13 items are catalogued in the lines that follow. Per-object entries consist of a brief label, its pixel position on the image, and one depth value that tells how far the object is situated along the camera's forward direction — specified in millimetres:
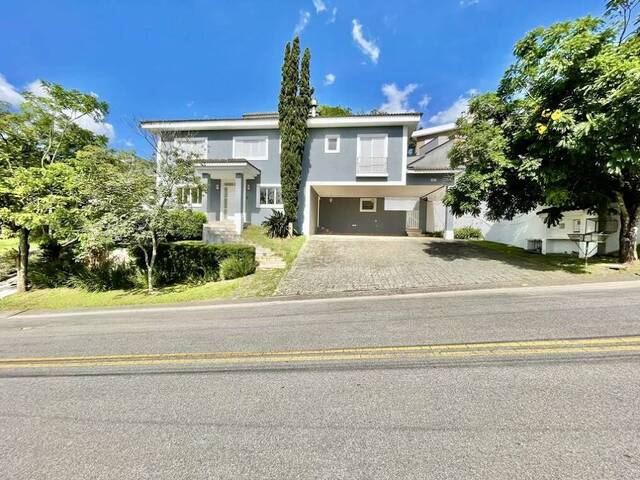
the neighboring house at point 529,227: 13062
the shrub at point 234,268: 11734
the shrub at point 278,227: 16844
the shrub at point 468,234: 19375
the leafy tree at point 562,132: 7770
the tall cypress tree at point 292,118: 16812
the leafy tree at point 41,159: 10492
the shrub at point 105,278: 11914
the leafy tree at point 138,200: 10047
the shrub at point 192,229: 15695
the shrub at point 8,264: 14477
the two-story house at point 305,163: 17312
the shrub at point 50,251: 14012
